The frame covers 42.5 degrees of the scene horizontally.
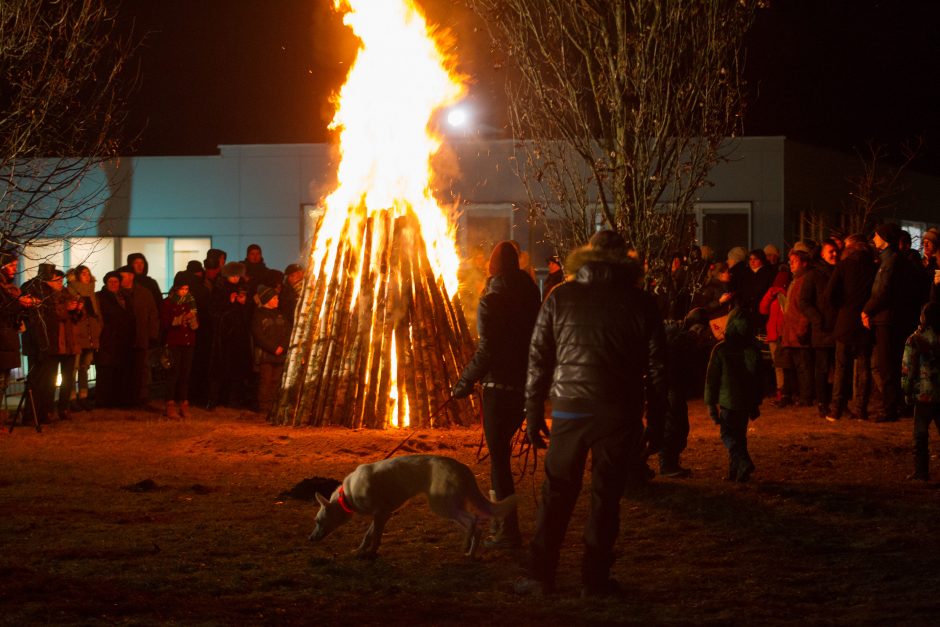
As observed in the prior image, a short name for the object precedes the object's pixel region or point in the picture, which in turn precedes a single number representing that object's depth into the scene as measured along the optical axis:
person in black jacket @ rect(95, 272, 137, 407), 15.83
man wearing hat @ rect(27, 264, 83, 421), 14.12
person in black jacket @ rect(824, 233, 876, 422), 14.05
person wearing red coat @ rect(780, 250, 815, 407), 15.09
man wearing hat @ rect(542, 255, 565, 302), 17.89
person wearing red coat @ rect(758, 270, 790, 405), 16.05
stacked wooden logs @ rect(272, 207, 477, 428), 13.44
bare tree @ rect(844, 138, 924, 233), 25.44
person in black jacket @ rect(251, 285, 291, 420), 15.40
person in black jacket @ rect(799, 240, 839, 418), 14.66
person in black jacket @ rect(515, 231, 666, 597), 6.47
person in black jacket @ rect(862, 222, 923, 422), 13.46
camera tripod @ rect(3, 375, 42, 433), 13.76
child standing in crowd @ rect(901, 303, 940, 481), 9.80
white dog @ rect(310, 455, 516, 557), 7.43
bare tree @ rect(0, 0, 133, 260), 11.56
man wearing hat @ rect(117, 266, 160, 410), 15.91
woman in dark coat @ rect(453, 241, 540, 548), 7.86
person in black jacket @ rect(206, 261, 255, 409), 16.12
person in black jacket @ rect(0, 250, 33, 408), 12.91
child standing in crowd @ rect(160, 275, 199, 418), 15.16
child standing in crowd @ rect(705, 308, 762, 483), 10.18
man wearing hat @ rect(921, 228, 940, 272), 13.92
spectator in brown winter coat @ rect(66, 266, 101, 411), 15.07
